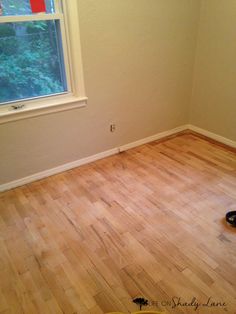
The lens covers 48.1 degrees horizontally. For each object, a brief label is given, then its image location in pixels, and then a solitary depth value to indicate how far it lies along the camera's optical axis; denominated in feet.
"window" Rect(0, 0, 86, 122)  6.75
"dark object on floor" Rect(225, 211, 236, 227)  6.39
